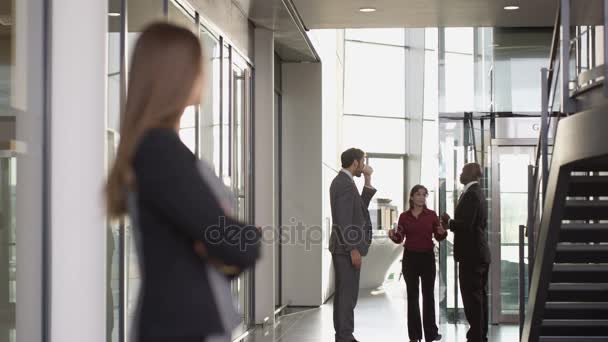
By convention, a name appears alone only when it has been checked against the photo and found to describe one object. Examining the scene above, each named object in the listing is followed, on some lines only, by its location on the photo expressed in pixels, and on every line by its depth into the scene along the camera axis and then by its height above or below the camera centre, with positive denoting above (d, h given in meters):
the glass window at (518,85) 10.30 +1.02
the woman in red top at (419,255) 7.71 -0.69
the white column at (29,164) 3.83 +0.05
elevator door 10.12 -0.52
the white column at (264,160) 9.64 +0.15
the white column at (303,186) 11.95 -0.16
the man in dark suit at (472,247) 7.62 -0.63
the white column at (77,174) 4.05 +0.00
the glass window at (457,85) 10.38 +1.03
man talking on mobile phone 7.52 -0.53
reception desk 15.40 -1.49
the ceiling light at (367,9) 9.38 +1.72
